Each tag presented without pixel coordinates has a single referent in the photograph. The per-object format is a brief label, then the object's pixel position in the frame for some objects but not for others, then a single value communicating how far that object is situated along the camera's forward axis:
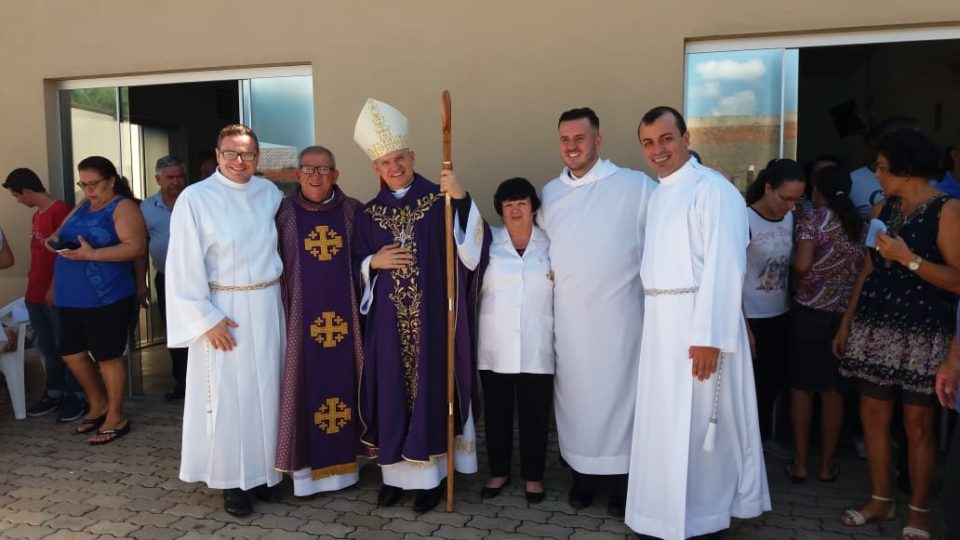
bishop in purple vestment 3.47
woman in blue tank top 4.55
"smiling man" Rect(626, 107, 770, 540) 2.91
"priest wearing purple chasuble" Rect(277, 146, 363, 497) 3.61
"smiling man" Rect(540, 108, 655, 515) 3.39
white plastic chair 5.16
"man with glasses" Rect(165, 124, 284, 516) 3.48
